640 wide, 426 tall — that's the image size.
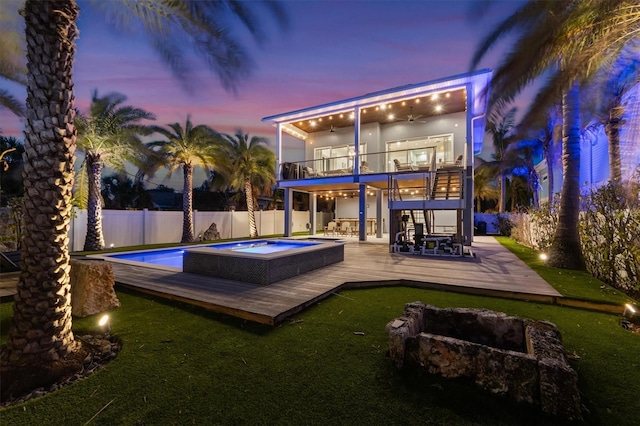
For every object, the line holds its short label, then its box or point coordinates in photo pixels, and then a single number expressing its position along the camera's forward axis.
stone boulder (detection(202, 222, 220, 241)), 16.19
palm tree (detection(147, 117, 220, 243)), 14.62
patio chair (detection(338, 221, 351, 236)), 16.66
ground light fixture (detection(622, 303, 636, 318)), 3.94
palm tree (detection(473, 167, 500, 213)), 26.57
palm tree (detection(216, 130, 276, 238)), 18.52
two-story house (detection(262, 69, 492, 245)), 11.52
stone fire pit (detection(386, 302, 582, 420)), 2.05
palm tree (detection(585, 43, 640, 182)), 5.13
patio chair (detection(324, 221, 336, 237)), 17.19
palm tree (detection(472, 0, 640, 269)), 4.11
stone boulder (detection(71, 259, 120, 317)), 4.02
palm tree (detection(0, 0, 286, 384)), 2.56
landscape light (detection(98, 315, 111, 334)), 3.32
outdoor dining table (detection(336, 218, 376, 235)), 16.64
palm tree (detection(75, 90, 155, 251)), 10.91
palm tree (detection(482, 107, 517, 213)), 24.64
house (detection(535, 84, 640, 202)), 4.59
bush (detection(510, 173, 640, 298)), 4.58
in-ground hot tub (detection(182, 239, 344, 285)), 5.28
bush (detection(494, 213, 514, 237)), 18.56
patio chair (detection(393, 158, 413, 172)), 13.03
